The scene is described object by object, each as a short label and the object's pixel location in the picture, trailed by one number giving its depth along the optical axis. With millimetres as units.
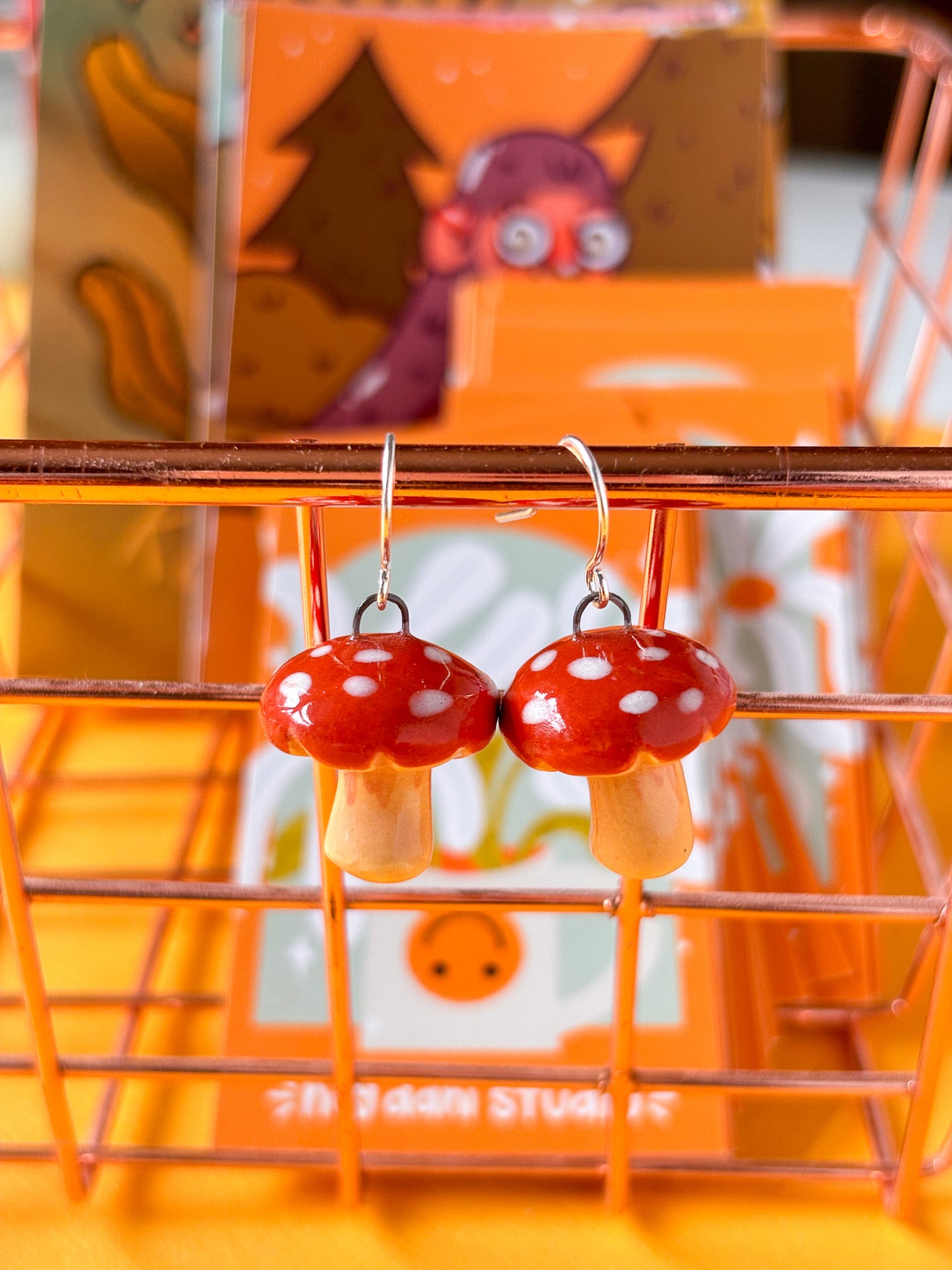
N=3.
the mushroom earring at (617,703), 160
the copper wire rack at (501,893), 172
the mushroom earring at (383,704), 161
